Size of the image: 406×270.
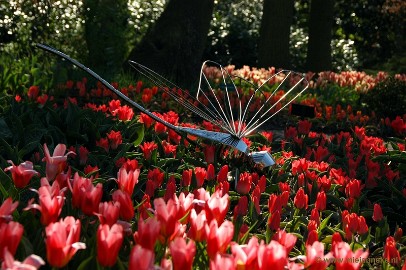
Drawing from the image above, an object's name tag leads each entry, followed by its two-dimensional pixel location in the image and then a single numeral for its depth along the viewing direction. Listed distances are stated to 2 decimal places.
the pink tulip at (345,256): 2.04
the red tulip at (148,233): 2.10
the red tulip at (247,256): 1.99
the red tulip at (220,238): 2.16
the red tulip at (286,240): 2.33
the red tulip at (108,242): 2.00
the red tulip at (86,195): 2.48
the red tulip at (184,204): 2.44
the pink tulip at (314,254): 2.09
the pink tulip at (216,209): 2.47
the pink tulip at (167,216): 2.23
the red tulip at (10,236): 1.97
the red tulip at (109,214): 2.33
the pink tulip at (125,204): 2.48
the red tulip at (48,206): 2.30
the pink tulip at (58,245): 1.95
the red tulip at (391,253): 2.77
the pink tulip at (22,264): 1.72
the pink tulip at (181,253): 1.88
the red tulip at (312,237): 2.80
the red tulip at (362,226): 3.19
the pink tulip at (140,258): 1.83
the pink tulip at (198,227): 2.31
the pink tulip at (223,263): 1.82
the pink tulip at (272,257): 1.91
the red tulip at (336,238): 2.63
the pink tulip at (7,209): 2.18
